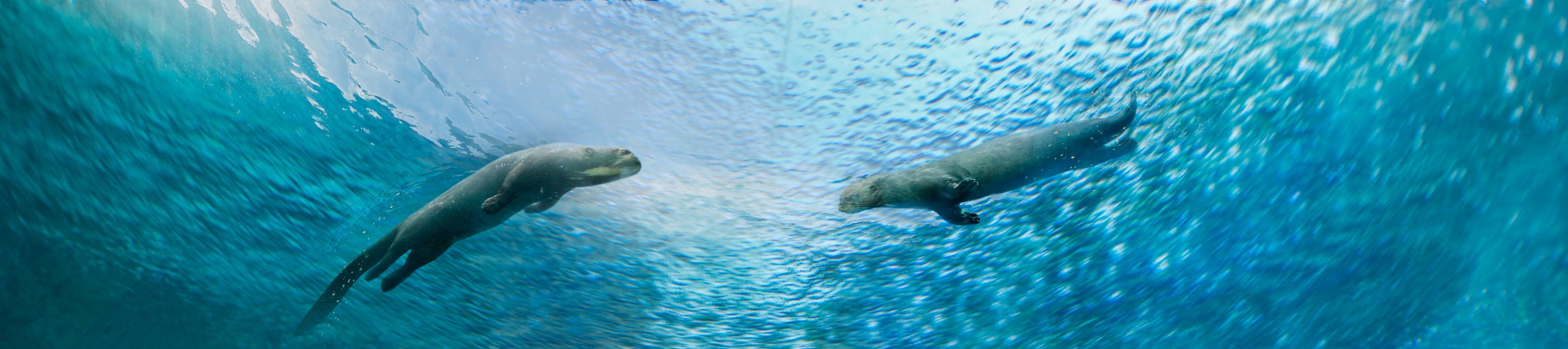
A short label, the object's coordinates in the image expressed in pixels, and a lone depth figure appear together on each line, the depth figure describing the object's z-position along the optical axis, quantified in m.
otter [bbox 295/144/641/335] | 5.00
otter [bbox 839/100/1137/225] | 4.92
